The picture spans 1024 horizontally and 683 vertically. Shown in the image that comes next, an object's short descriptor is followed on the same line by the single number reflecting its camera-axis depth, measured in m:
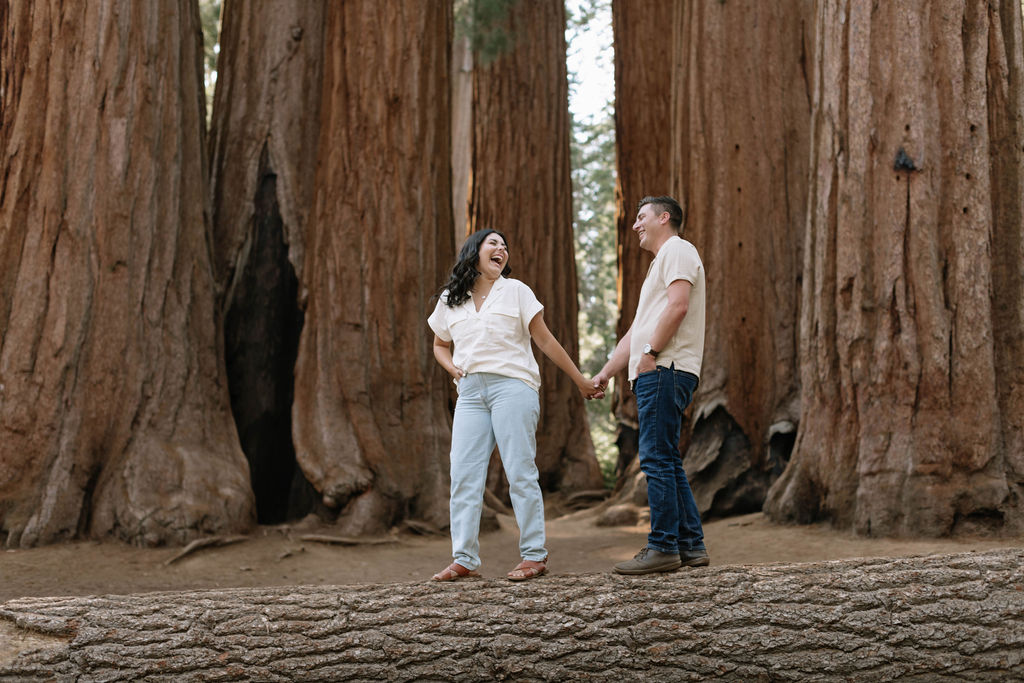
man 4.80
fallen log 4.30
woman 4.84
